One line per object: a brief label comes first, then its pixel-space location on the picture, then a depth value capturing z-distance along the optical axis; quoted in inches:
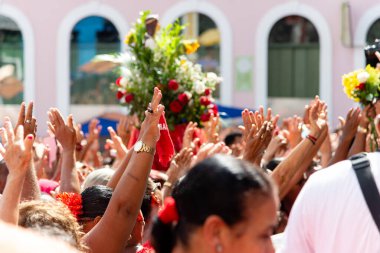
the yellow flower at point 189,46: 468.2
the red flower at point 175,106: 439.9
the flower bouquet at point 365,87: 305.0
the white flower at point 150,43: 462.6
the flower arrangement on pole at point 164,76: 445.3
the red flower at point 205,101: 451.2
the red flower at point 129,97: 448.2
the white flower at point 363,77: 319.3
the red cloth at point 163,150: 270.8
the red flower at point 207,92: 460.4
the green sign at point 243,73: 1108.5
